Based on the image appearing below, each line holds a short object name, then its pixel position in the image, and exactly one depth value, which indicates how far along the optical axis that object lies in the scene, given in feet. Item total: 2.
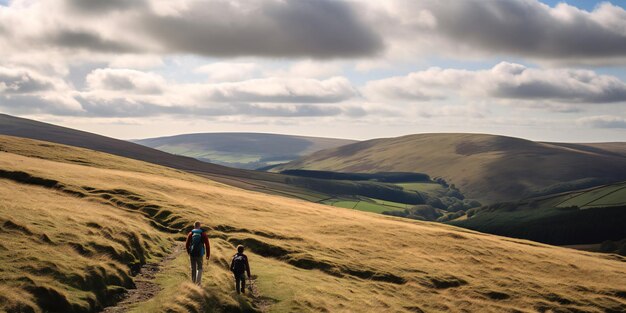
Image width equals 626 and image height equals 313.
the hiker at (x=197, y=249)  107.04
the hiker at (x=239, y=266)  111.34
